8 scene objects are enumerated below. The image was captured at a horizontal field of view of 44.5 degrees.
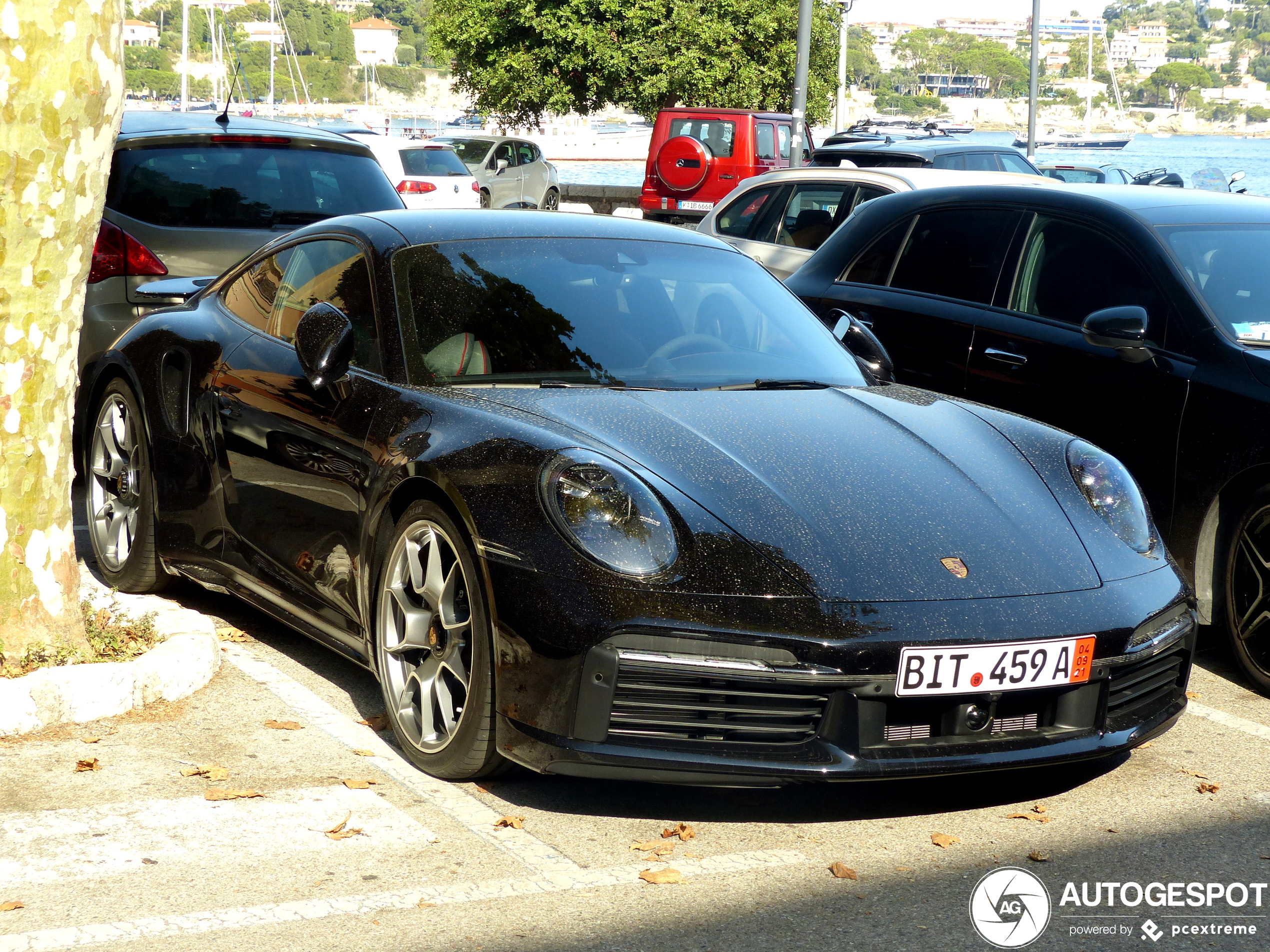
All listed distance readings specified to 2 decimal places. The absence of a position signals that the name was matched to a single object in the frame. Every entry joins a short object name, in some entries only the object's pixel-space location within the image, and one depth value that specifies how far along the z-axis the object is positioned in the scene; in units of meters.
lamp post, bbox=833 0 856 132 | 42.28
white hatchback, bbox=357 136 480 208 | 21.55
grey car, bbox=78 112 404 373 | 6.98
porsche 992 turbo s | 3.58
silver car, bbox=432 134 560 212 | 29.55
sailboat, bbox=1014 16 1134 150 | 86.19
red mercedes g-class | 23.00
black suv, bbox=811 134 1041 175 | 16.27
